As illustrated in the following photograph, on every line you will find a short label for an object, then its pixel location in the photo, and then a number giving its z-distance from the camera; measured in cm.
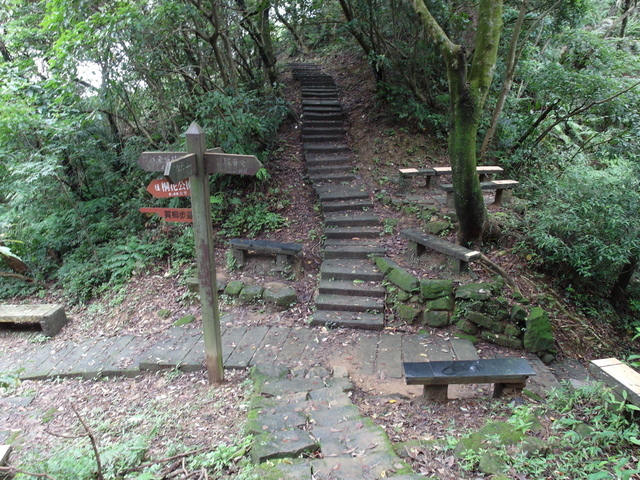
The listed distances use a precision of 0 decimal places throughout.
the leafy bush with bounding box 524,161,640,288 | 482
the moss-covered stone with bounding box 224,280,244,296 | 578
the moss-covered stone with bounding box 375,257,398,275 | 544
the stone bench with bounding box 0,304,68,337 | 592
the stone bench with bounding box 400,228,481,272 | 483
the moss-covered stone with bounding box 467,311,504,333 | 455
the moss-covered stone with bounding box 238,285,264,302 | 565
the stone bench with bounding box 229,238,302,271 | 590
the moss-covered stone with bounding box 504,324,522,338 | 449
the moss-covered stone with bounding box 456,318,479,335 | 462
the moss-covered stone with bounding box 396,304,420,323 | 484
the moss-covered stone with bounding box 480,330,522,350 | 448
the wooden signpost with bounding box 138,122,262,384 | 343
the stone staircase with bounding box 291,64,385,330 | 512
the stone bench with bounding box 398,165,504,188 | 650
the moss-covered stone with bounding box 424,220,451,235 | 573
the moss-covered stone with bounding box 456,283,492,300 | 458
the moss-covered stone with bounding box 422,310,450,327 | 471
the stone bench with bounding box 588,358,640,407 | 233
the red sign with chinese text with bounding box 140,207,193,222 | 371
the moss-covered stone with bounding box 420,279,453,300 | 476
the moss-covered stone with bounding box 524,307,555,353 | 438
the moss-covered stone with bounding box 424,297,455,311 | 472
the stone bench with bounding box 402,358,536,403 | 319
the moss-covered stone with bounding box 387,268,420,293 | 497
